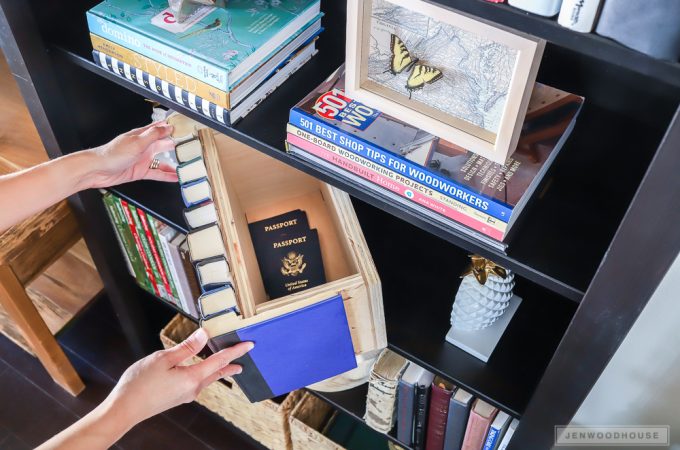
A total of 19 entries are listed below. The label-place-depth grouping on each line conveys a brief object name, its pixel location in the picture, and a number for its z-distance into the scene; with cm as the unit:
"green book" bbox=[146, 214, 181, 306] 139
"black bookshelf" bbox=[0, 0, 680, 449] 71
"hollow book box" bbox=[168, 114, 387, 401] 101
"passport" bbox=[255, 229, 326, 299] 121
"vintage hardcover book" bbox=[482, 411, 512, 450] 119
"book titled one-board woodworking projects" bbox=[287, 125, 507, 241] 85
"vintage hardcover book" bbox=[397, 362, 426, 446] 123
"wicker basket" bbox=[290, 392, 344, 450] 150
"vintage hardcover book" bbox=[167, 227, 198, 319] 138
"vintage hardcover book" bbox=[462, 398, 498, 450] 119
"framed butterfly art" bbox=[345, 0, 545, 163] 73
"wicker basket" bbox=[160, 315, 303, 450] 154
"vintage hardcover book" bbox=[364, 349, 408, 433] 125
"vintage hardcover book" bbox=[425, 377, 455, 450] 121
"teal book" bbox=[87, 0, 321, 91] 97
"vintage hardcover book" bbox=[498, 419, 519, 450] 122
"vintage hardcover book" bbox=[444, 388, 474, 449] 119
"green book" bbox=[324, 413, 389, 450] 171
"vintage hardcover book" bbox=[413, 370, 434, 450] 123
